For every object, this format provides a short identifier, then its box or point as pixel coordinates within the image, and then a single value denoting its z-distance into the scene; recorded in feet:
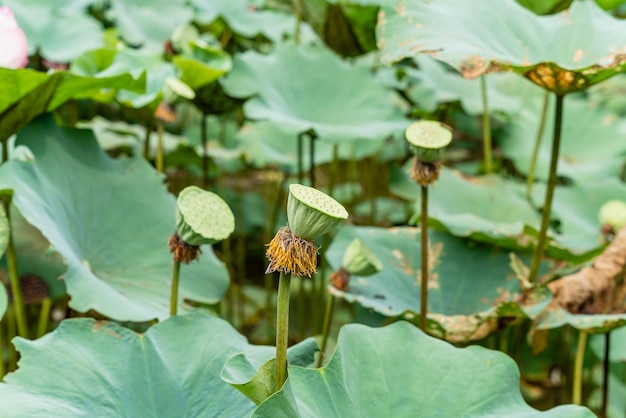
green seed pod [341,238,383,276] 9.14
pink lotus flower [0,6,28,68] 8.81
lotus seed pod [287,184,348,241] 7.44
